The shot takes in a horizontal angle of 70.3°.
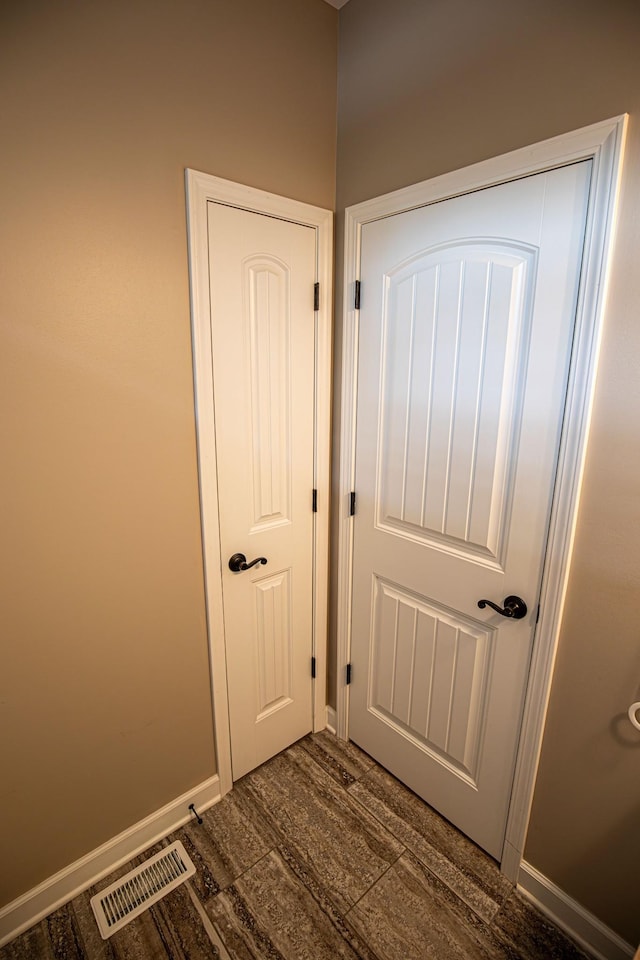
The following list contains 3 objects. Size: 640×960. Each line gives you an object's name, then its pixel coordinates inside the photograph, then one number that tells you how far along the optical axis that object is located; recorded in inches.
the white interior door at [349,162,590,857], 48.2
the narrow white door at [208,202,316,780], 59.5
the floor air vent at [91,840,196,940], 55.6
